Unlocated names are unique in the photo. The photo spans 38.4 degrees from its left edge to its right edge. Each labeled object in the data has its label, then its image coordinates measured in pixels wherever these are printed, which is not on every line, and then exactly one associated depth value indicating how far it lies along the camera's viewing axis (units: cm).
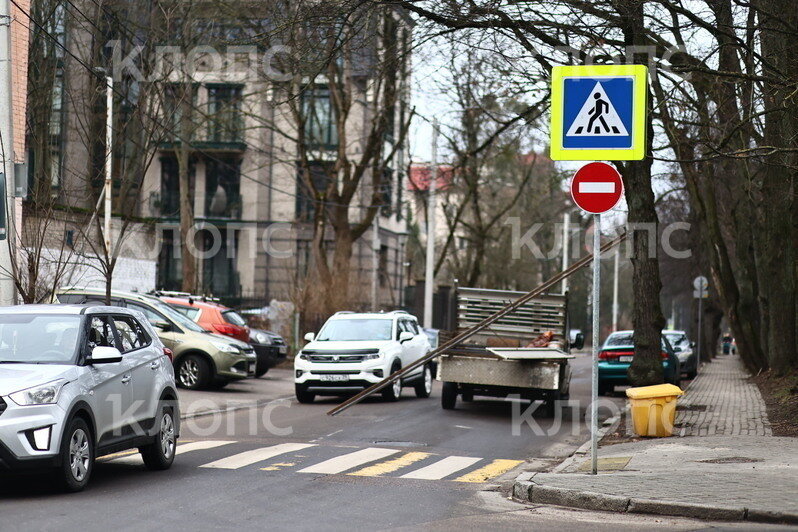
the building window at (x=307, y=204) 5221
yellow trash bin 1542
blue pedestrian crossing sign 1105
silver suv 935
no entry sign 1114
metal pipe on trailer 1880
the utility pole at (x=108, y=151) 2074
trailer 1908
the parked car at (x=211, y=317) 2555
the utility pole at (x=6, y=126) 1602
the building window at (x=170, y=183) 5234
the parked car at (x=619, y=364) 2670
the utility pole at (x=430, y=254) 3966
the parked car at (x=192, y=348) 2297
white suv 2148
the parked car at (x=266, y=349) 2806
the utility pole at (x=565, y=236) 5776
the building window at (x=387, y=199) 4919
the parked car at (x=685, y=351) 3394
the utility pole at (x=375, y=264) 3800
